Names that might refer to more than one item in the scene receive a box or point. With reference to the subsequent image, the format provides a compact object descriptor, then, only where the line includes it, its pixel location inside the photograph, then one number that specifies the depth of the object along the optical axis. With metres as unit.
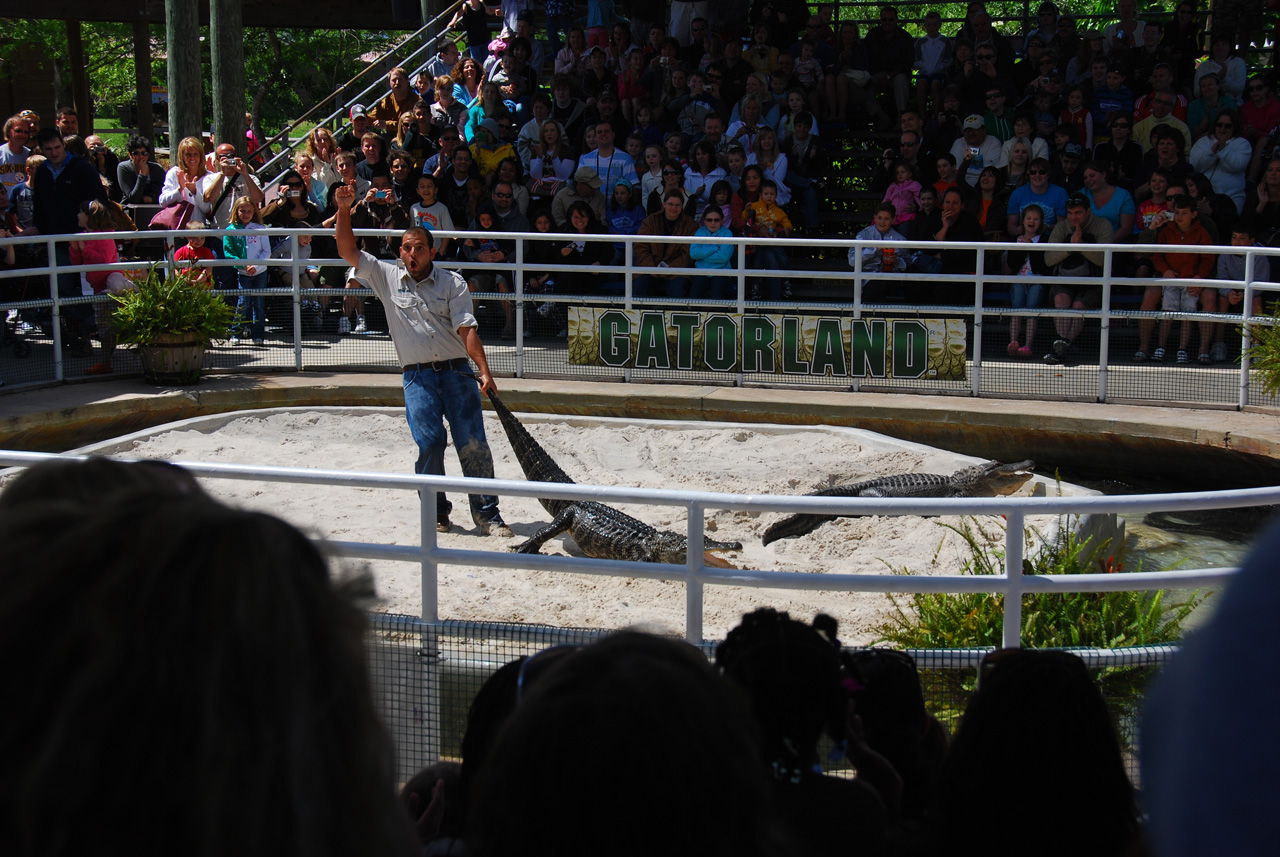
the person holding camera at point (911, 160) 11.37
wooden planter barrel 9.09
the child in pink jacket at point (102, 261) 9.30
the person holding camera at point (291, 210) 10.70
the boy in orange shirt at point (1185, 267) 9.02
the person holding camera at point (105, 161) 11.94
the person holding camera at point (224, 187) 10.52
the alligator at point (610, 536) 6.32
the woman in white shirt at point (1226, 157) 10.44
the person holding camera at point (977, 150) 11.14
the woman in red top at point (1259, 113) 10.92
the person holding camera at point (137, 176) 11.88
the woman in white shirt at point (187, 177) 10.59
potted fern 9.03
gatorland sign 9.20
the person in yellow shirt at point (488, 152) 11.92
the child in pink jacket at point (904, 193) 10.87
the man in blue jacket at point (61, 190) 9.76
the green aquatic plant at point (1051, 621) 4.51
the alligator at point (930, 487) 6.98
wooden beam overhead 16.69
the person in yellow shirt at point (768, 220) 10.70
